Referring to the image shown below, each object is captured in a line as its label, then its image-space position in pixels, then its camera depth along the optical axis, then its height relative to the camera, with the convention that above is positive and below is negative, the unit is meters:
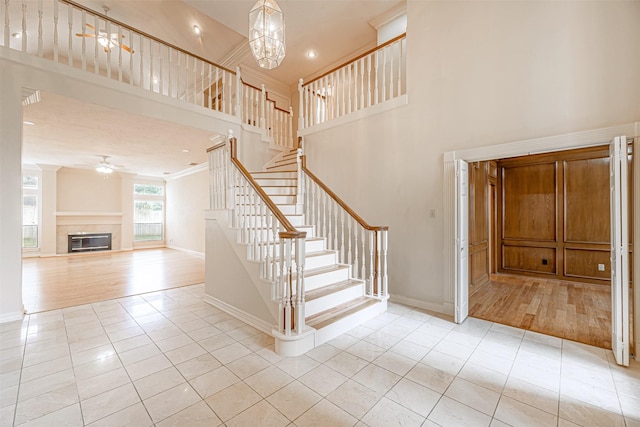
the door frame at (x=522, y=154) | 2.47 +0.70
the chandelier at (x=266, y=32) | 2.49 +1.75
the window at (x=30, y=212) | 8.41 +0.08
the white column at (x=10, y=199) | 3.29 +0.20
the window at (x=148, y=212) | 10.48 +0.10
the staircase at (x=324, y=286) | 2.97 -0.96
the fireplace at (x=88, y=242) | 8.92 -0.96
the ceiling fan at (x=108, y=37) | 3.71 +2.87
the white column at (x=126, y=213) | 9.91 +0.05
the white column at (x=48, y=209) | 8.39 +0.18
